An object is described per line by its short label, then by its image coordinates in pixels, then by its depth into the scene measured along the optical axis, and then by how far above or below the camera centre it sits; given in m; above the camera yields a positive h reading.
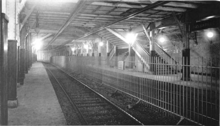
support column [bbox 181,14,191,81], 9.77 +0.83
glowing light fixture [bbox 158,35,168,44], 16.51 +1.91
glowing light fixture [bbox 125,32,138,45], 14.75 +1.73
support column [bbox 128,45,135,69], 17.59 +0.06
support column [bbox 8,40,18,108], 6.65 -0.49
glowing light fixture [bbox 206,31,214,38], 12.50 +1.71
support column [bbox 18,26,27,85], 11.41 +0.39
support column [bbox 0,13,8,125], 3.89 -0.16
